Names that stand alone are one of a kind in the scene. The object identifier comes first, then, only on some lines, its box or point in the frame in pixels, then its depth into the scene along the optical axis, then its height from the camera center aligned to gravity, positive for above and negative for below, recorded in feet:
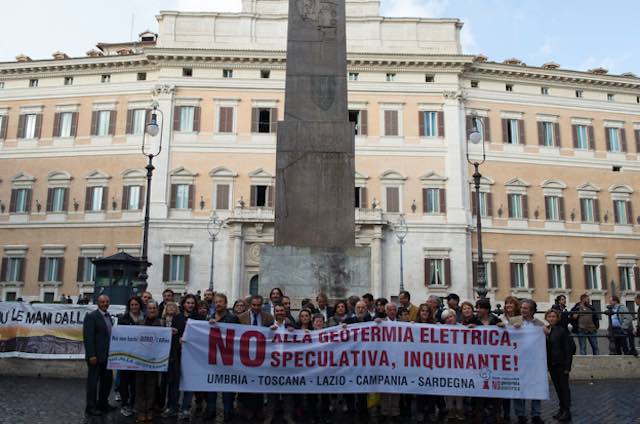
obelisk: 27.96 +7.12
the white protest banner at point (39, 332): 35.58 -1.80
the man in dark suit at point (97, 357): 22.07 -2.11
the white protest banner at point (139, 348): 22.03 -1.71
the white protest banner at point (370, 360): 21.53 -2.07
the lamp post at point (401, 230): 95.94 +12.90
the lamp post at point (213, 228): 95.09 +12.93
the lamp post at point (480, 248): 50.16 +5.97
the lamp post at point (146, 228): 53.68 +8.11
